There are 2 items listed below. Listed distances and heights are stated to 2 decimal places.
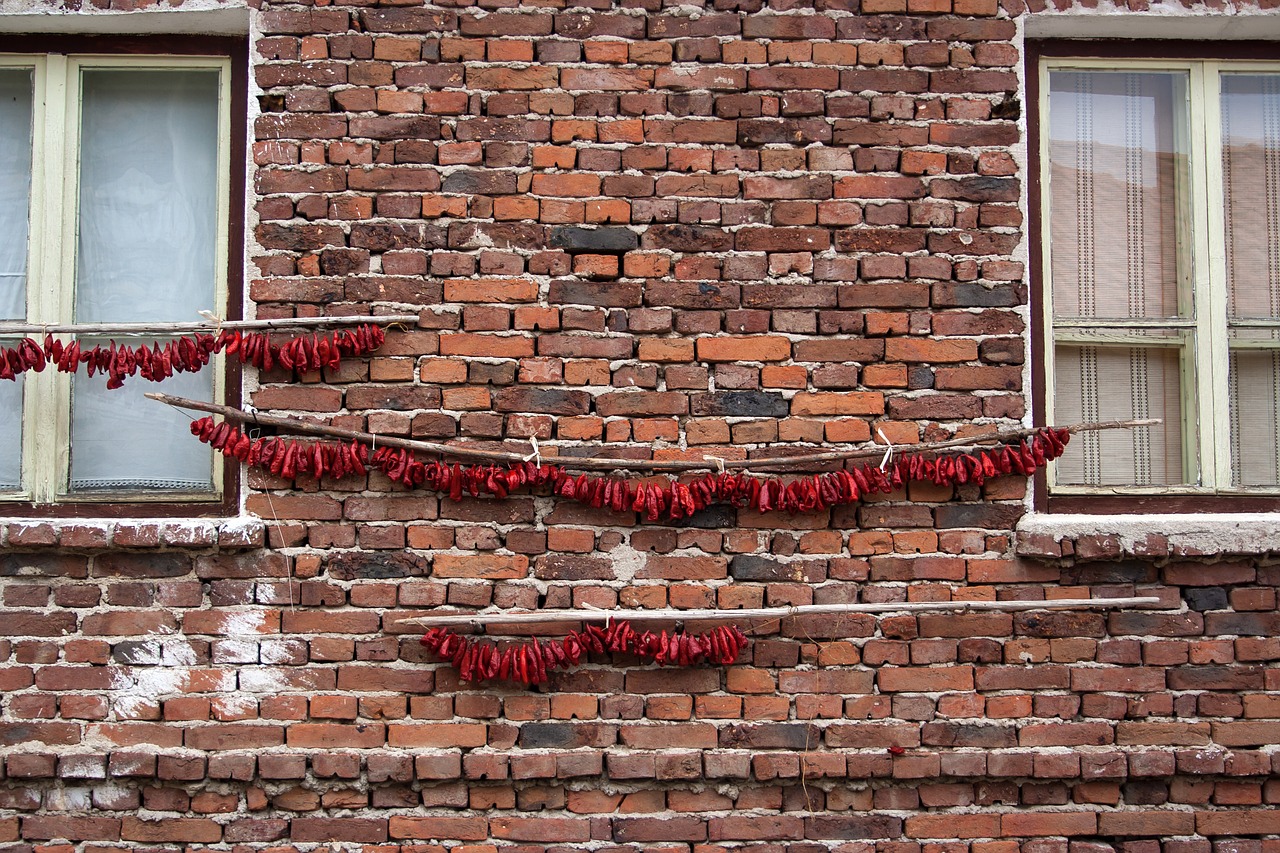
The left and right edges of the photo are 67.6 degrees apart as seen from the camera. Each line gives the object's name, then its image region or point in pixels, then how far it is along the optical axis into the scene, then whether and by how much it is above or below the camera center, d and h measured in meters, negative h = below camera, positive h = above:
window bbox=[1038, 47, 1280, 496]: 3.38 +0.74
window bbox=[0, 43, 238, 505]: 3.30 +0.83
